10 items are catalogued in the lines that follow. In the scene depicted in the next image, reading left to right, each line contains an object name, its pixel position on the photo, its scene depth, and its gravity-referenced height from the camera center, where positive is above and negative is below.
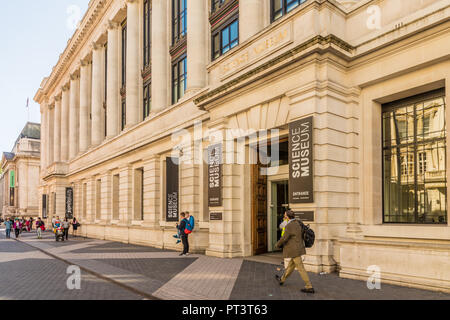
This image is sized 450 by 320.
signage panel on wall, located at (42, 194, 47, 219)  49.81 -2.83
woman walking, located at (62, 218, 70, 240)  28.78 -3.03
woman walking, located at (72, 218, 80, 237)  30.84 -3.15
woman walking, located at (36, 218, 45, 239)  32.57 -3.46
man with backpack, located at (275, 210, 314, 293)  8.59 -1.32
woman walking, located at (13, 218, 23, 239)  35.32 -3.79
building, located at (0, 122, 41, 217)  91.94 +1.79
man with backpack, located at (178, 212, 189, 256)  16.68 -2.15
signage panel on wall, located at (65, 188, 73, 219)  39.60 -1.93
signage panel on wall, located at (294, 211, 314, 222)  11.21 -0.93
